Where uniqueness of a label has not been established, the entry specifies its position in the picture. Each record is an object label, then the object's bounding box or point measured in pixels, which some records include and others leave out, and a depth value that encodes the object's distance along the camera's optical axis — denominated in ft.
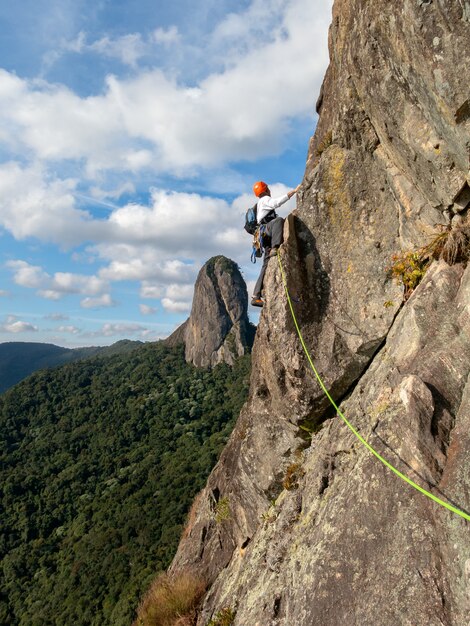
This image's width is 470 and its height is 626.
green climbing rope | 13.39
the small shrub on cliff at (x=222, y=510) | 39.11
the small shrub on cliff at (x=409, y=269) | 23.09
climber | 29.17
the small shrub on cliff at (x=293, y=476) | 28.76
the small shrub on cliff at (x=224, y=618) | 24.35
